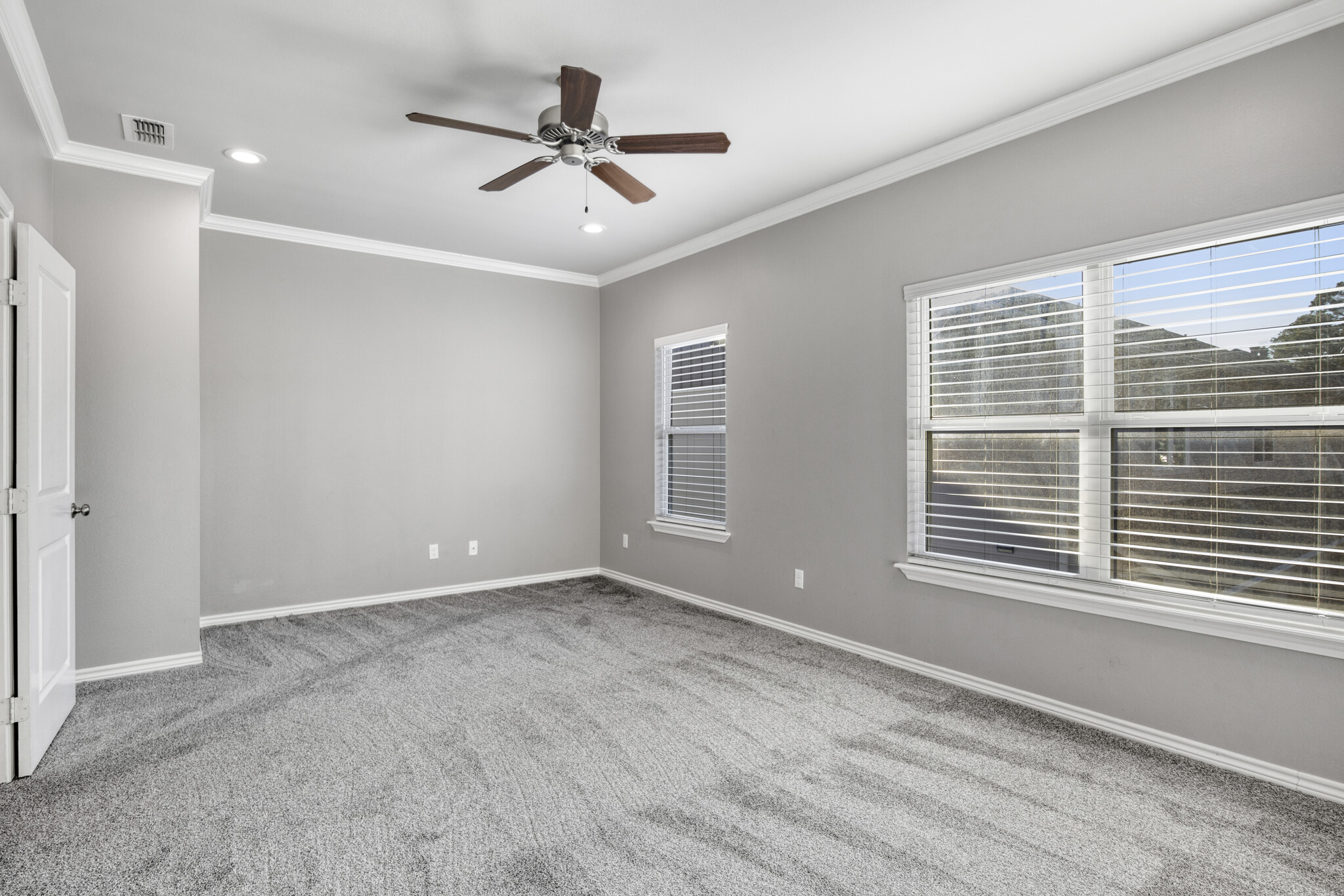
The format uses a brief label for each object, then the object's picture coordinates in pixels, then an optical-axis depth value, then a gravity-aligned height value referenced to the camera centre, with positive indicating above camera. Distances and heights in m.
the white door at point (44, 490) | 2.44 -0.19
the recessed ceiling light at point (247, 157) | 3.44 +1.46
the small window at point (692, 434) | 4.92 +0.08
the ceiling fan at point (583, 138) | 2.37 +1.20
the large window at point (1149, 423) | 2.36 +0.09
